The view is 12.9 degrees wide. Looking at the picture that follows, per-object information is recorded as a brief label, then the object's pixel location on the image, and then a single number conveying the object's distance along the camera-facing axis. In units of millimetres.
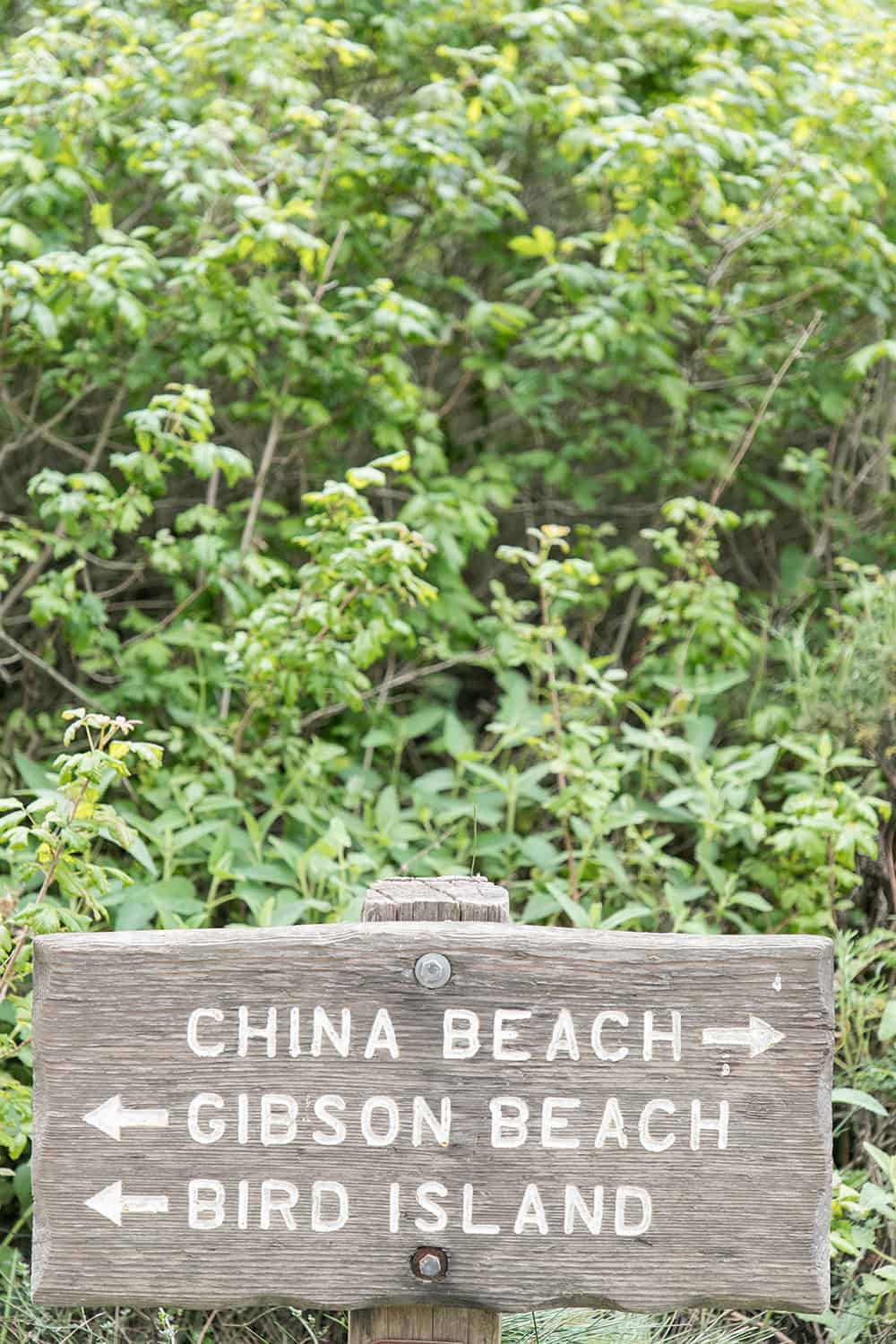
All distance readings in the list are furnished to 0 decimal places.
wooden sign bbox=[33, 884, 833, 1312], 2617
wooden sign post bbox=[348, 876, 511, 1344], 2660
